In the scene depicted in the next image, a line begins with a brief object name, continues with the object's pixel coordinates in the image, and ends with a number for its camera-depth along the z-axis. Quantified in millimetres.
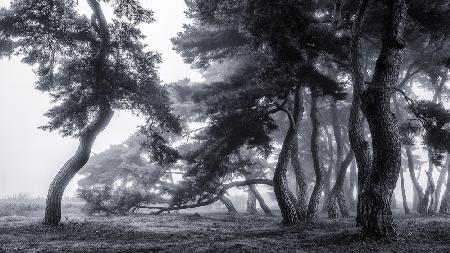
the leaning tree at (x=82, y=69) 12508
